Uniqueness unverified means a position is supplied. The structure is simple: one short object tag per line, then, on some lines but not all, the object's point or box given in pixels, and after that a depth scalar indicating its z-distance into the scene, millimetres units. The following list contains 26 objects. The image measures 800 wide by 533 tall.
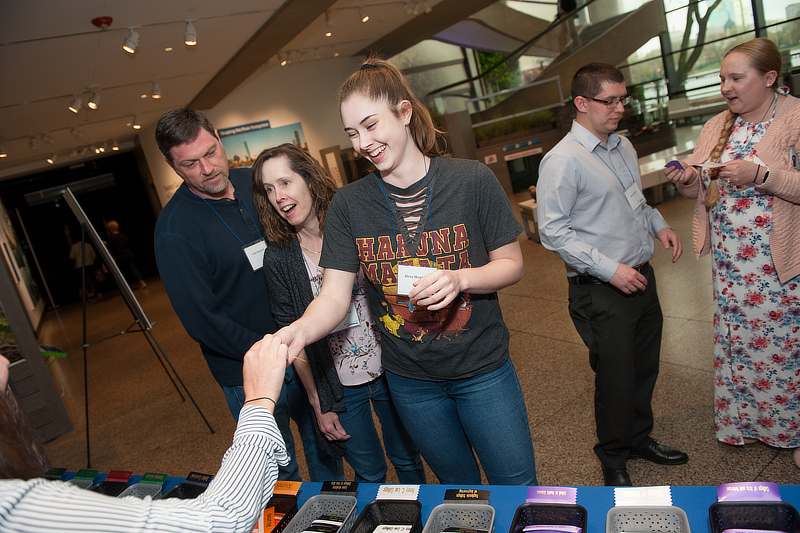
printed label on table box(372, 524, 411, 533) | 1115
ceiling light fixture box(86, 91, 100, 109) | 8039
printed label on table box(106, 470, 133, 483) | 1673
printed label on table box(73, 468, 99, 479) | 1772
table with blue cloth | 995
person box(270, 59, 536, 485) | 1383
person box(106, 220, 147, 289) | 11831
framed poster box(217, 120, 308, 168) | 11523
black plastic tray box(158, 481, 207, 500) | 1489
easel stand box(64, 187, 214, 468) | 3480
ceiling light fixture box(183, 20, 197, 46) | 6297
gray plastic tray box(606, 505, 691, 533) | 985
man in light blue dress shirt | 2021
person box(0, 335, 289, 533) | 701
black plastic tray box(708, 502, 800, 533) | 912
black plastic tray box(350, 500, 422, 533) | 1146
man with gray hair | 1836
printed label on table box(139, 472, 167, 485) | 1595
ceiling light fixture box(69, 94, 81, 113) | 7859
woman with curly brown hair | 1805
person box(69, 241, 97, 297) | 12953
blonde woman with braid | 1972
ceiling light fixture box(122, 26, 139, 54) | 5926
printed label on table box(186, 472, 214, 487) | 1515
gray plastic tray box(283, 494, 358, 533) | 1207
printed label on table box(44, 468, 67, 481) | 1774
